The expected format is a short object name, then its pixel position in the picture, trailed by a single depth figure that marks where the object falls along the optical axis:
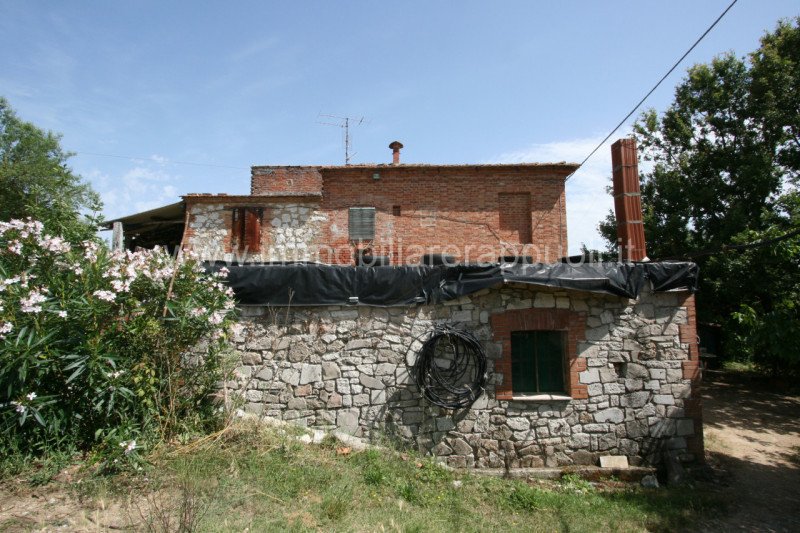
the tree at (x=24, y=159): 16.91
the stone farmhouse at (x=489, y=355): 6.71
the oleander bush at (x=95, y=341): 4.63
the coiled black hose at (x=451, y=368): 6.66
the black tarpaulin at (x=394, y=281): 6.75
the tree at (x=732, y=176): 12.32
